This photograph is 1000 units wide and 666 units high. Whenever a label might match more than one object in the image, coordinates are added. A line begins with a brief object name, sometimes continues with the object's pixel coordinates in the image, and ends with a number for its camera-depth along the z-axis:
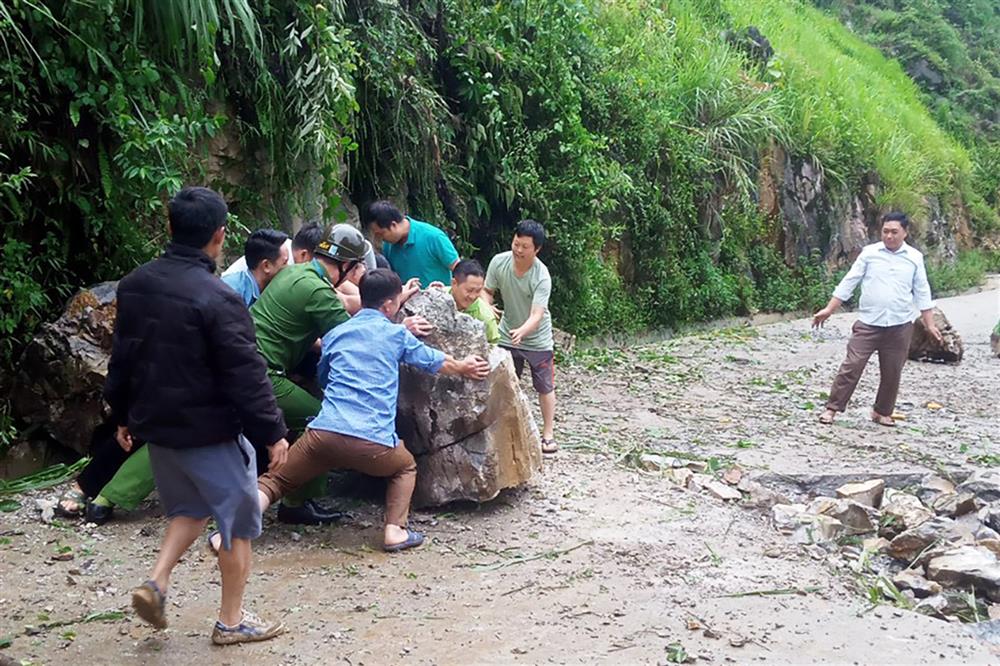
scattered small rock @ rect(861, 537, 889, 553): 5.10
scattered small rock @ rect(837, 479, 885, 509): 5.89
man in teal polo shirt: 6.34
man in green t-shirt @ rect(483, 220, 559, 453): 6.34
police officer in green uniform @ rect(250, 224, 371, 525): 4.75
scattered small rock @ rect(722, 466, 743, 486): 6.25
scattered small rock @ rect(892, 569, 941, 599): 4.45
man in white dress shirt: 7.81
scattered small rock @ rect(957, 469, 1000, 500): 6.13
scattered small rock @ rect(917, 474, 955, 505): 6.29
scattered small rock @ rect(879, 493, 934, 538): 5.36
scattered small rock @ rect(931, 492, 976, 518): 5.74
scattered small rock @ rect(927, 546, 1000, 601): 4.45
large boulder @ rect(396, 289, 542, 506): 5.02
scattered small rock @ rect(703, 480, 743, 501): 5.75
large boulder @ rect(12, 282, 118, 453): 5.47
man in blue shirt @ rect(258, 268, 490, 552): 4.41
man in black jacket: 3.27
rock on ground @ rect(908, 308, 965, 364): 11.46
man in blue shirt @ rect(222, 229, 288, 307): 5.02
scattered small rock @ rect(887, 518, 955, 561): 4.91
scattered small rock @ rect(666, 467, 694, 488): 5.94
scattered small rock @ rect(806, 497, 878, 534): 5.41
